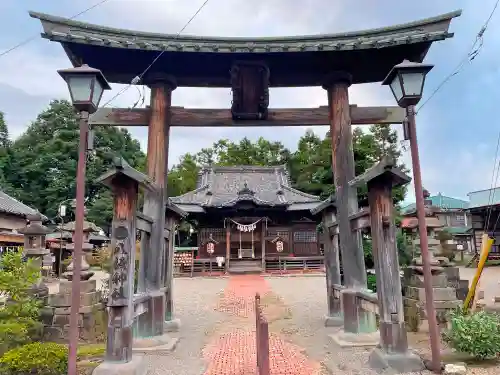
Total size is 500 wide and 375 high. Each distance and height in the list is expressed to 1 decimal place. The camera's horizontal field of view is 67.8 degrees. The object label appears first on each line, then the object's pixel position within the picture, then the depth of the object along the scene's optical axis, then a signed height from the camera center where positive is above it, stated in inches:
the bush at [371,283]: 391.7 -30.6
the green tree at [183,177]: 1550.2 +344.2
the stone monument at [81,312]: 281.0 -41.0
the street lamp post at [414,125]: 190.2 +68.6
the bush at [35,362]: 184.1 -50.3
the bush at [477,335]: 194.2 -43.6
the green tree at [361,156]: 588.6 +192.4
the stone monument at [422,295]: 288.2 -33.0
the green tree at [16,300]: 219.8 -25.6
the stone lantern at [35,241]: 304.8 +15.4
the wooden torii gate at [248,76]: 265.0 +140.7
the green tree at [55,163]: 1478.8 +400.4
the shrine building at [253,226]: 951.6 +77.5
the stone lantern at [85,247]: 303.8 +10.1
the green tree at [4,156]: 1459.2 +424.0
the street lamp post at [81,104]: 176.7 +73.9
